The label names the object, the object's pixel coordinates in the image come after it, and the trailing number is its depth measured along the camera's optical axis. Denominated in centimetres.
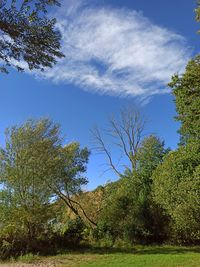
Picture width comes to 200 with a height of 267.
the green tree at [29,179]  999
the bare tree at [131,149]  1613
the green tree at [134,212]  1165
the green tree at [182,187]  918
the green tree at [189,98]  855
